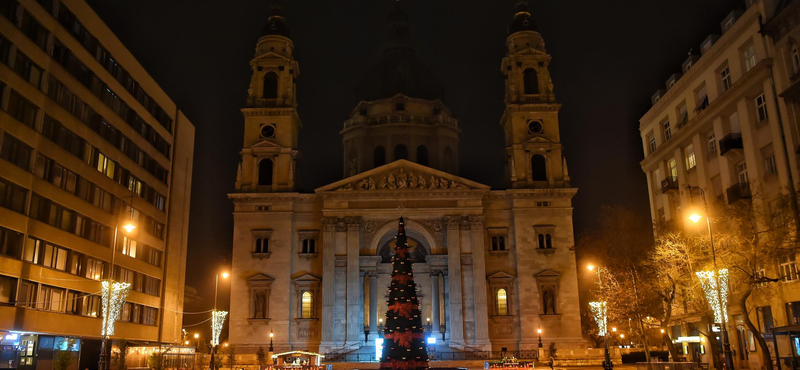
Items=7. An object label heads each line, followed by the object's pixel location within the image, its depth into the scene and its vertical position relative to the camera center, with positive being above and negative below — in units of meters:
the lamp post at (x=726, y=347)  27.05 +0.44
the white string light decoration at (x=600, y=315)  43.59 +2.88
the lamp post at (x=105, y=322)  28.70 +2.13
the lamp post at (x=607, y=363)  39.14 -0.09
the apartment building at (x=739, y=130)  34.28 +12.84
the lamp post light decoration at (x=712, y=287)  30.02 +3.06
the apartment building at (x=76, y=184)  35.09 +11.17
